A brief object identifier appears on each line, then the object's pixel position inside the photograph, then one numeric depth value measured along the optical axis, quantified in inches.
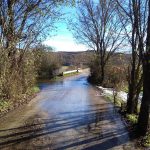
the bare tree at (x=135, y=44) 241.4
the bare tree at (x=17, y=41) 329.5
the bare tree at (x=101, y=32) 688.2
